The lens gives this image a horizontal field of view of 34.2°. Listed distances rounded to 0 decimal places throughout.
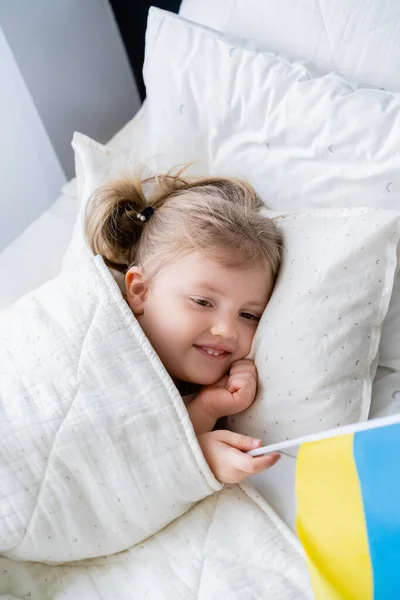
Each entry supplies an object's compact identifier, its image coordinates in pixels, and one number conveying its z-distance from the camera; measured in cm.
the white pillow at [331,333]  94
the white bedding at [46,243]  136
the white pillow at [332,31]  109
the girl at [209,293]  101
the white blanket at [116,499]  90
